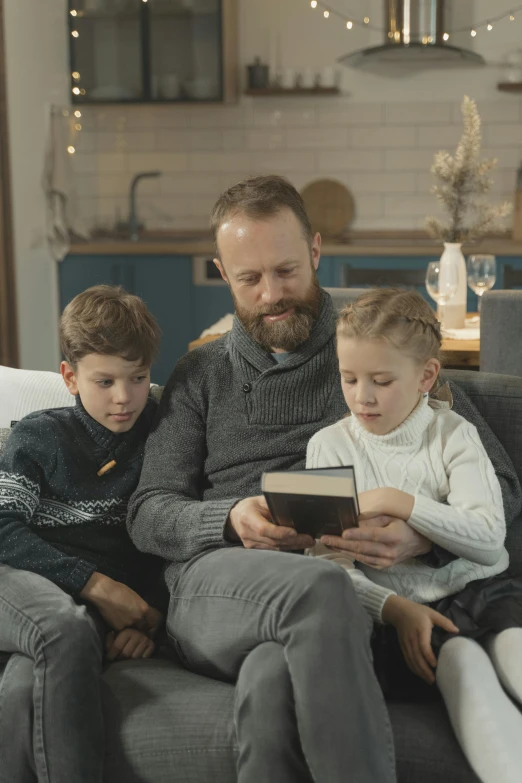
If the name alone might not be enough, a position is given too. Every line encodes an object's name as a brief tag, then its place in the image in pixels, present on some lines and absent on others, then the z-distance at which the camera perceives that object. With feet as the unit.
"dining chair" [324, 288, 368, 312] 8.40
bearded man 4.48
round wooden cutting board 17.74
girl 5.03
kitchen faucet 17.80
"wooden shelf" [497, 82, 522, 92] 16.67
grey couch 4.77
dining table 9.34
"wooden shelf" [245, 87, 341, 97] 17.29
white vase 10.33
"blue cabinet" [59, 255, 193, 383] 16.63
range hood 16.24
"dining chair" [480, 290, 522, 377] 8.31
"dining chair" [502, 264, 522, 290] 11.95
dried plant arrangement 10.05
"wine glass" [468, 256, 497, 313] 10.49
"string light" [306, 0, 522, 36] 16.79
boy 5.35
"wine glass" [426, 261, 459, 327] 10.30
